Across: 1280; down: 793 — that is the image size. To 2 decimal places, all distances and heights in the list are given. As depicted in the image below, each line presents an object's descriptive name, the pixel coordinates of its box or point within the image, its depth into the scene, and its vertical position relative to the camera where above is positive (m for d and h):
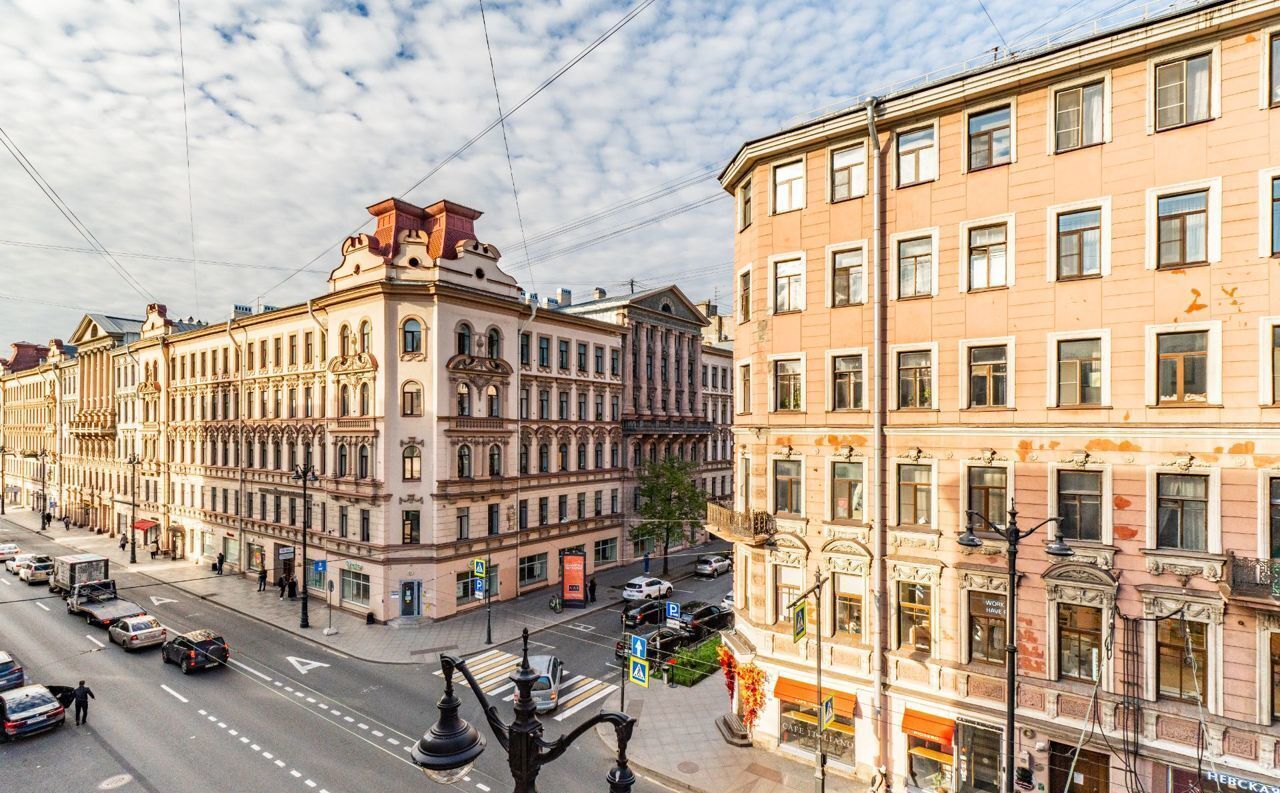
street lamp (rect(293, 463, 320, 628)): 30.19 -6.58
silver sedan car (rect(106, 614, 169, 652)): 26.81 -10.68
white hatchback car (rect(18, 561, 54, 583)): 39.91 -11.77
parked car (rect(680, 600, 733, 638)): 29.76 -11.34
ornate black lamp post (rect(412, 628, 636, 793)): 5.79 -3.45
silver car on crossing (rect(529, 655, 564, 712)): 21.45 -10.37
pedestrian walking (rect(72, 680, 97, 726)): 19.81 -10.00
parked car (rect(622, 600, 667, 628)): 29.58 -11.09
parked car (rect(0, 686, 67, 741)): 18.78 -9.93
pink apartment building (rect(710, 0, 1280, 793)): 13.17 -0.51
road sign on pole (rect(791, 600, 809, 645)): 16.83 -6.43
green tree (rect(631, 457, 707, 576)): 41.00 -7.68
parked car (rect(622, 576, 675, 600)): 35.16 -11.44
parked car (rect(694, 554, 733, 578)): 41.75 -12.03
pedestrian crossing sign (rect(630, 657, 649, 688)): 18.12 -8.35
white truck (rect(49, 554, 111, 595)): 33.81 -9.92
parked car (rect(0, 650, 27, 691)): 21.61 -10.00
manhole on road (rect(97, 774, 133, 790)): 16.33 -10.51
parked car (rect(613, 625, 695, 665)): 26.03 -11.25
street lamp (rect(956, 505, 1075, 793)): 11.38 -4.27
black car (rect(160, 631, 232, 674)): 24.41 -10.49
